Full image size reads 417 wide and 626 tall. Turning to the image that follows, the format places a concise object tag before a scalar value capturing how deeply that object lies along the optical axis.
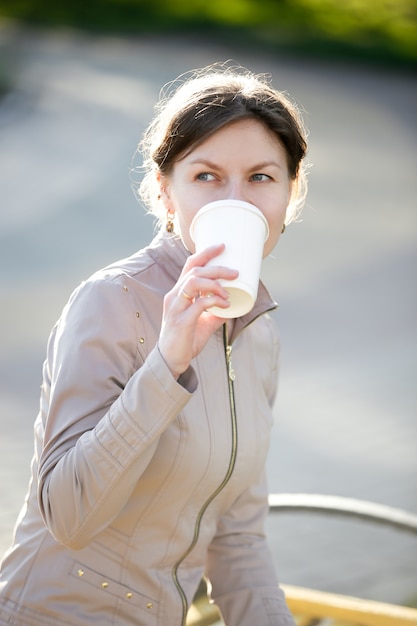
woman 2.58
